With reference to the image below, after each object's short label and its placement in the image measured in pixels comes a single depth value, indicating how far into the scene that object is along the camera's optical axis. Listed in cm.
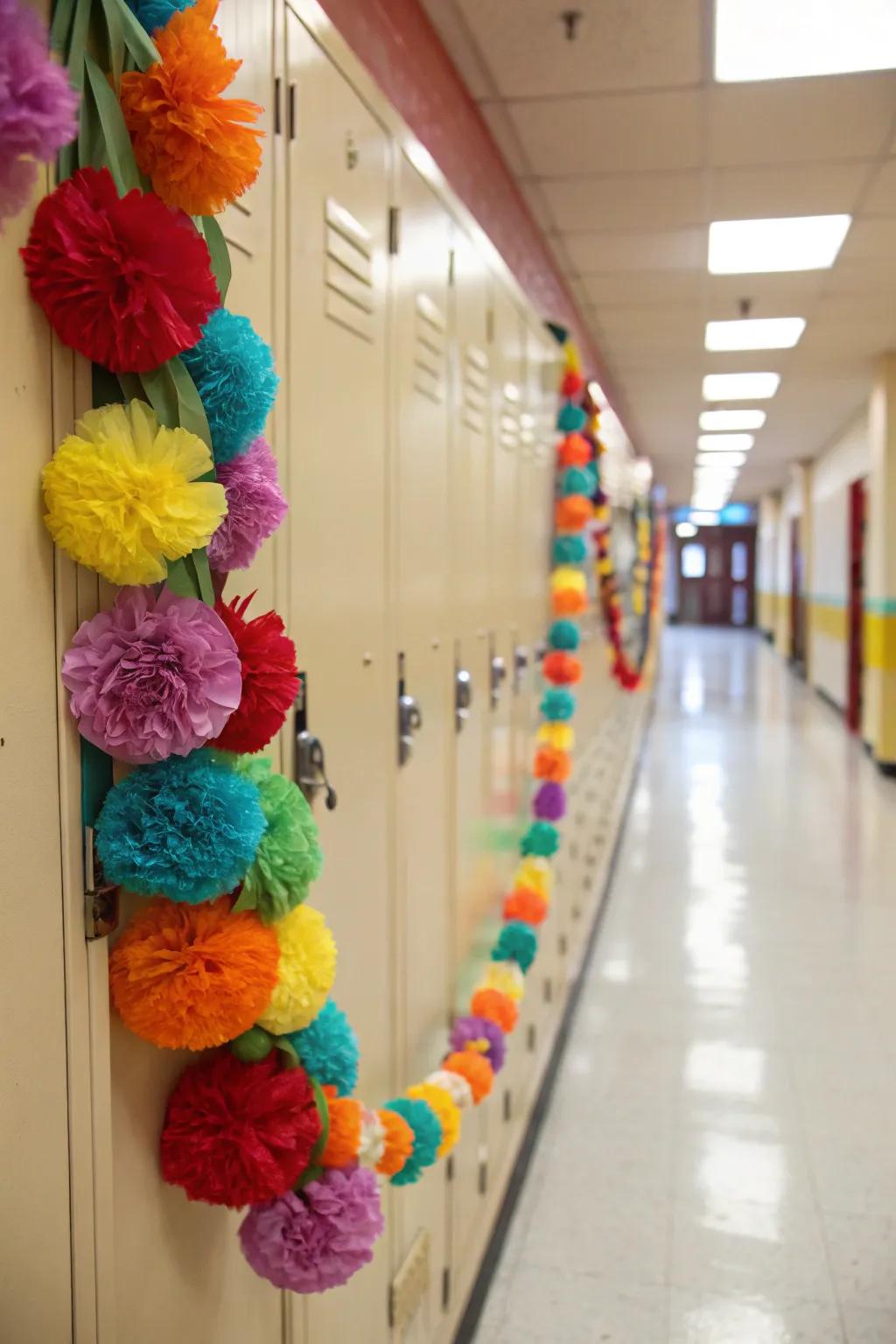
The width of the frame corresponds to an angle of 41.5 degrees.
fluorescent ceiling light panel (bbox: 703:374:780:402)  946
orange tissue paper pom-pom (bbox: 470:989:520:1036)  249
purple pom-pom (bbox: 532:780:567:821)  351
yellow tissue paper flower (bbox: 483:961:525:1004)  268
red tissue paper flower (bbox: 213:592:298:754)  114
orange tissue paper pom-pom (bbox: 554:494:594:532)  398
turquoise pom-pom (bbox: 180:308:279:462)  110
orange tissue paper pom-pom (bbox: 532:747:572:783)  358
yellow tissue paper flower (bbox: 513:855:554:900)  315
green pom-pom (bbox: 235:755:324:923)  118
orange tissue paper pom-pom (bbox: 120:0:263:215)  102
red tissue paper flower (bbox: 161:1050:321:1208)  119
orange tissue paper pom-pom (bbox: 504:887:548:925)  302
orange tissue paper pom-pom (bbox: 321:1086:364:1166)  134
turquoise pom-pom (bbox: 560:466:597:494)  401
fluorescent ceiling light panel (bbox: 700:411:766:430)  1159
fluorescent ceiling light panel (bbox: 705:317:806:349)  736
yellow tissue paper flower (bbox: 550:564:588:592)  394
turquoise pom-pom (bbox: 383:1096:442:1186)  170
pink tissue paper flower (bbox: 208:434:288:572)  114
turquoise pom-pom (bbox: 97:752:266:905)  104
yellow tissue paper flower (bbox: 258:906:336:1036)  124
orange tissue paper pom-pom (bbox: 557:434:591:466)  405
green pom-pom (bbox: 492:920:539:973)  284
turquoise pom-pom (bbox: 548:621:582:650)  386
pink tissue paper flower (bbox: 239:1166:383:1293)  130
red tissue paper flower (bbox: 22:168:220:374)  93
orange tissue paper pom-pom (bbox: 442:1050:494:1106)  216
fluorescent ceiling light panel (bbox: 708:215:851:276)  529
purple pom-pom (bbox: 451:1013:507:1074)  236
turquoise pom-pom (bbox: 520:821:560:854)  331
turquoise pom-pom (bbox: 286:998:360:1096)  132
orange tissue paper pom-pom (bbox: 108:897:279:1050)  108
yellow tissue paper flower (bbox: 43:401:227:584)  95
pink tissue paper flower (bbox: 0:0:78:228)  75
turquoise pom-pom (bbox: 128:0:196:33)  106
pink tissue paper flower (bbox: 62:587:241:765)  100
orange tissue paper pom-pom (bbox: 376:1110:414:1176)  156
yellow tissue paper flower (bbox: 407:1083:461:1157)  189
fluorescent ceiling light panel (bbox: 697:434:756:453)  1352
